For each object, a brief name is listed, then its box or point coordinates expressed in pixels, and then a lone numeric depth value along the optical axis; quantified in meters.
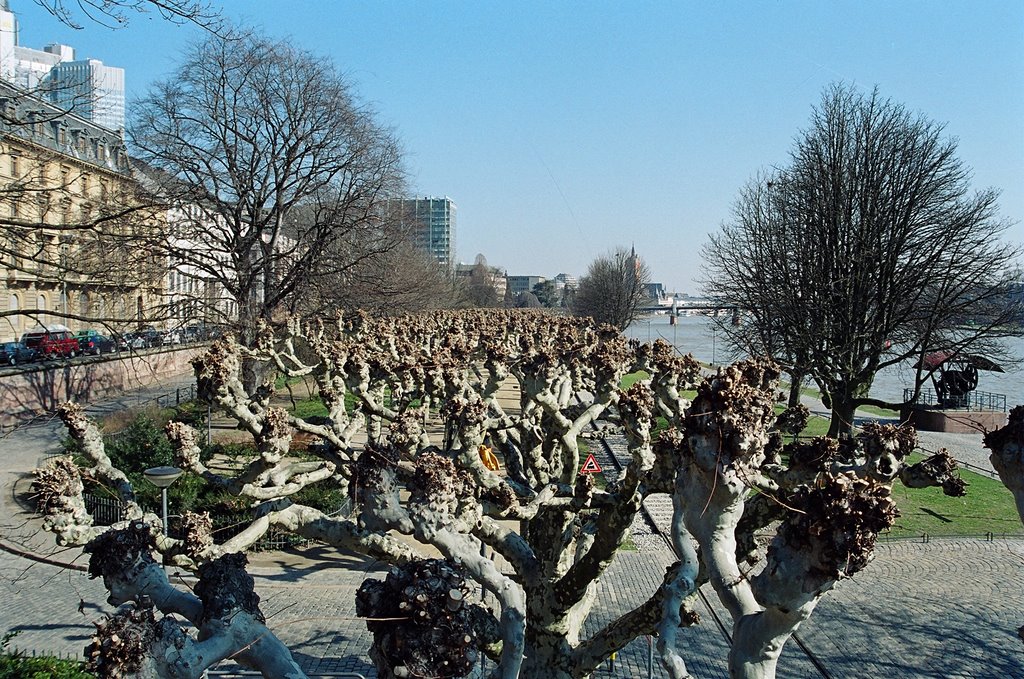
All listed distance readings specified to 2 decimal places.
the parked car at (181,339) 31.66
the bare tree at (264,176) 23.42
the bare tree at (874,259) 20.12
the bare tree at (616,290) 64.12
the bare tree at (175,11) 5.92
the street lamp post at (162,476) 11.51
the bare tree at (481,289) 98.69
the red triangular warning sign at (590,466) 13.27
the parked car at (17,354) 27.67
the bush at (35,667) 7.45
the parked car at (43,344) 25.96
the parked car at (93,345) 29.60
